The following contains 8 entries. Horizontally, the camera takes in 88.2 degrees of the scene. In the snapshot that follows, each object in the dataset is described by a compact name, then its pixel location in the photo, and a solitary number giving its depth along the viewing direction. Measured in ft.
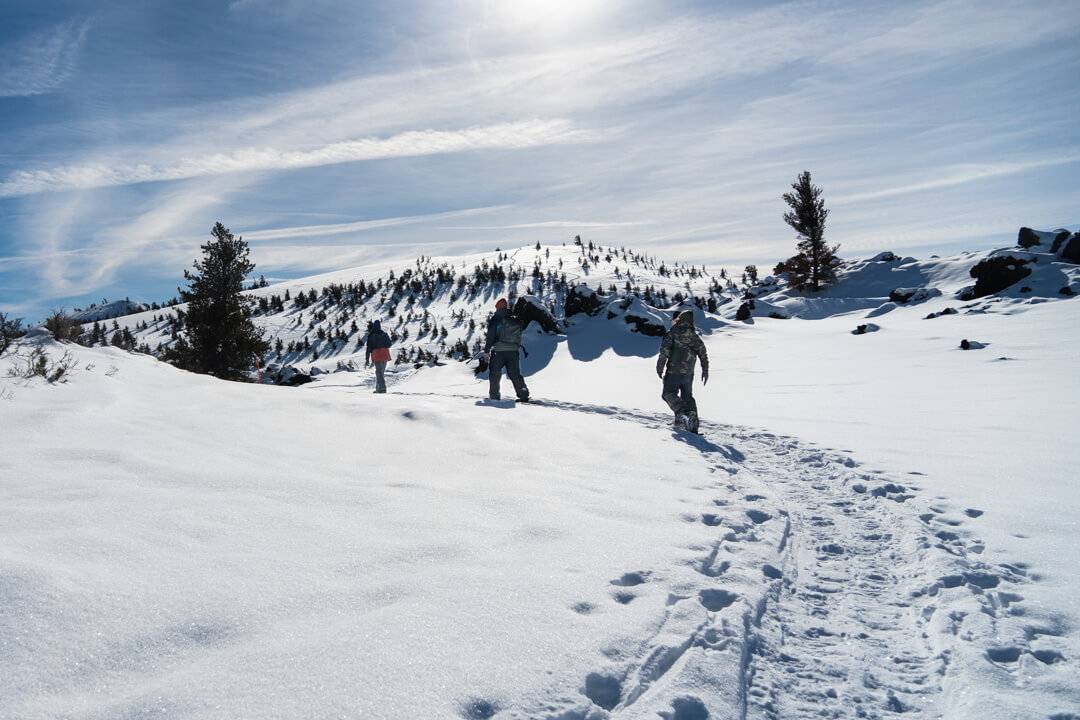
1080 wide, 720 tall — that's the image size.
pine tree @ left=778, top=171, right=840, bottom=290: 111.34
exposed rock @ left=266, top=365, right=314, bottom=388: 84.58
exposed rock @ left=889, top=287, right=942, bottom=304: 79.61
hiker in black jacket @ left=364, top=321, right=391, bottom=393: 49.72
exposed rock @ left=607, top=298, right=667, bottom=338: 73.15
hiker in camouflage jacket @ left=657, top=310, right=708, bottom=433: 30.96
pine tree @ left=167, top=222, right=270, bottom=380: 76.69
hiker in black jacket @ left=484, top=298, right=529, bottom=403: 40.19
